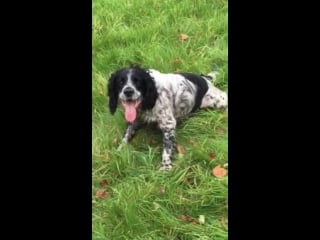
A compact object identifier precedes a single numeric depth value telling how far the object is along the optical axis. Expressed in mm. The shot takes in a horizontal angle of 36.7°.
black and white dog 2745
